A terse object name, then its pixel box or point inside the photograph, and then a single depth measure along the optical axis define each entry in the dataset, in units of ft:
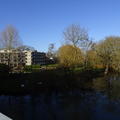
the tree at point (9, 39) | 99.16
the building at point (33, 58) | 137.06
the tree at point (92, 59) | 101.68
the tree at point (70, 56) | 94.96
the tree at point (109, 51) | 101.78
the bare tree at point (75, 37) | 99.56
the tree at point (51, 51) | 207.42
